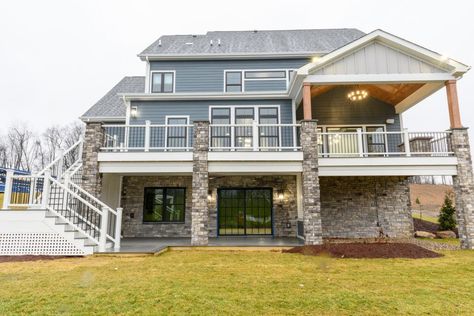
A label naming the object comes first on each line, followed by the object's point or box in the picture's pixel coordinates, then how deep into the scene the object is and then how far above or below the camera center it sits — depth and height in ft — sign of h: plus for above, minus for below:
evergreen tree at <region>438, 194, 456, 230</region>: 44.88 -2.51
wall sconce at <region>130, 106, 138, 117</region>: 42.86 +13.26
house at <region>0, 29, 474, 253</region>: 31.19 +7.29
